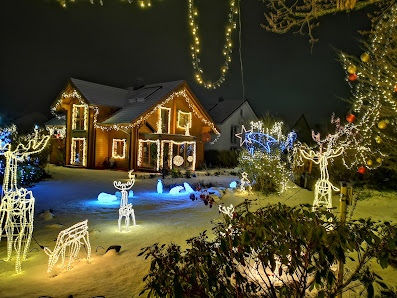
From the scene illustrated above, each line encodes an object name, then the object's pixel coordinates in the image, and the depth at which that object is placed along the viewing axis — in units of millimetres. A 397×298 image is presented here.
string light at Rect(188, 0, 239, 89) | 6591
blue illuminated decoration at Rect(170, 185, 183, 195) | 13044
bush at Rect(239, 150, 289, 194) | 13258
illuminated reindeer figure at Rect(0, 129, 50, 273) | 5098
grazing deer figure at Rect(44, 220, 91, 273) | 4941
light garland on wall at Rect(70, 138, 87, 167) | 23734
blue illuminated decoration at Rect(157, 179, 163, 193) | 13343
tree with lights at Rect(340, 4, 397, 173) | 8055
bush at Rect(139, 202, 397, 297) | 2406
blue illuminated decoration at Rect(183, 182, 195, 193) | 13367
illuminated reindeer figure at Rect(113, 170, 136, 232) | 7376
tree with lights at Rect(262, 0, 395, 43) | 4977
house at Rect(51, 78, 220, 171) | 22328
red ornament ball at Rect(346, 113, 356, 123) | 8220
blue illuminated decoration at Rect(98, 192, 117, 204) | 10852
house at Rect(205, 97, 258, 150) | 31812
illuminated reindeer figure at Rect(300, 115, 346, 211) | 6918
